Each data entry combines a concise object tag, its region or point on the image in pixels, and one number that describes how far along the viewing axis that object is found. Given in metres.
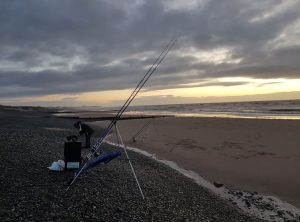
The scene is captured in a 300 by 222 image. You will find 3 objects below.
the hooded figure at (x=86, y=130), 8.71
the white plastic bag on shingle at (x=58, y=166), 5.60
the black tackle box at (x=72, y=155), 5.62
